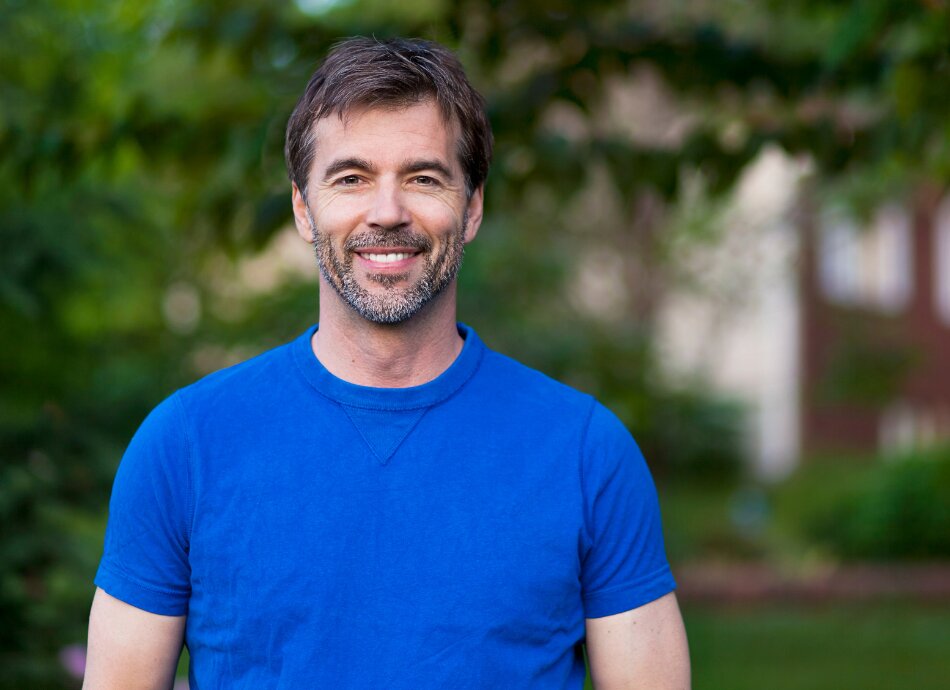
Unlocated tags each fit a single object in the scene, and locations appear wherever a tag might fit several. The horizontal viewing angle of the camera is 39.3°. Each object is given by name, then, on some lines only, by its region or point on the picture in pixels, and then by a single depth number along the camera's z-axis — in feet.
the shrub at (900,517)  41.11
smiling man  7.66
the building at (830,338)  54.34
